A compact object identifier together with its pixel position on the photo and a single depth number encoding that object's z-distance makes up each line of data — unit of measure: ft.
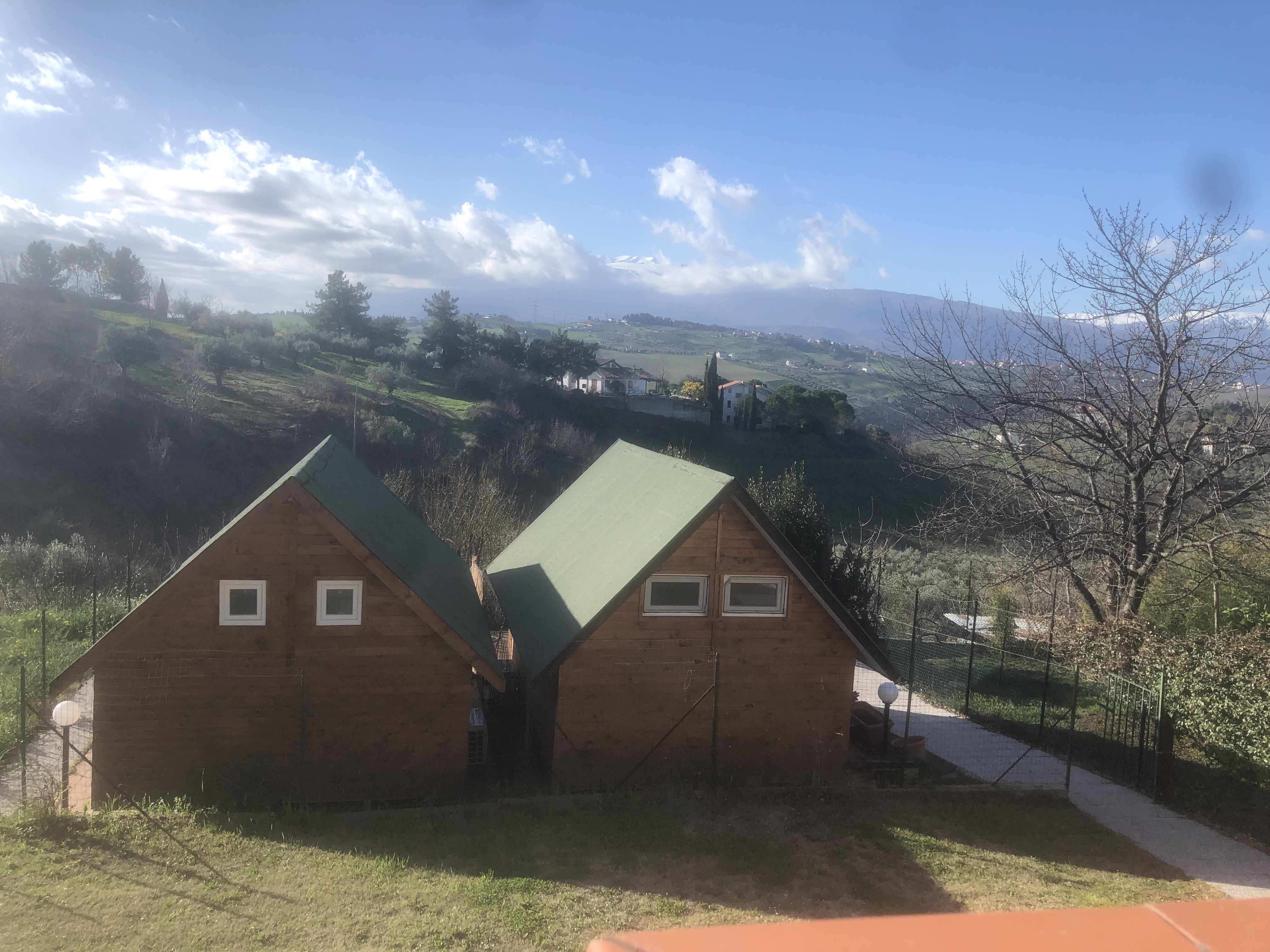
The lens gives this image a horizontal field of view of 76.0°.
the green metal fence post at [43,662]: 38.68
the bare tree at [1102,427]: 53.06
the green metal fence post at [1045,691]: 51.08
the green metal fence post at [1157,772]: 42.88
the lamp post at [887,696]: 44.09
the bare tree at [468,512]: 85.61
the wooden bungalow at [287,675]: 37.06
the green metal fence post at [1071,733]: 42.11
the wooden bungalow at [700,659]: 41.14
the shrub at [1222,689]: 38.47
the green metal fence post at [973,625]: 60.59
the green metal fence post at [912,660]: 45.11
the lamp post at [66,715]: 33.60
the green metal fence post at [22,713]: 34.81
